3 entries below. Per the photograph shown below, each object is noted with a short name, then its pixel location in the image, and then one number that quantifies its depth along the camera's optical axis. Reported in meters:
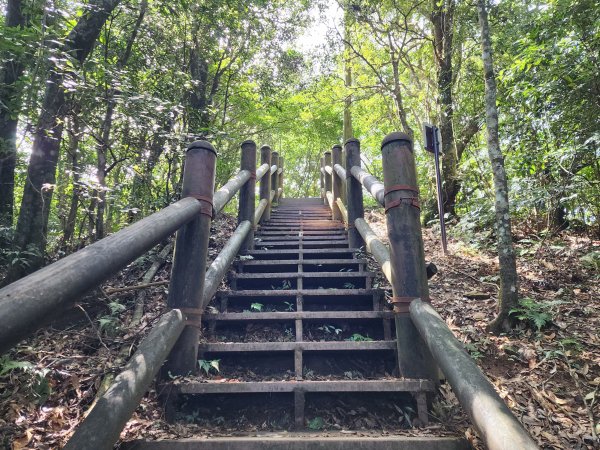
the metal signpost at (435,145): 5.02
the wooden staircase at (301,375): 1.78
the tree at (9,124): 3.11
